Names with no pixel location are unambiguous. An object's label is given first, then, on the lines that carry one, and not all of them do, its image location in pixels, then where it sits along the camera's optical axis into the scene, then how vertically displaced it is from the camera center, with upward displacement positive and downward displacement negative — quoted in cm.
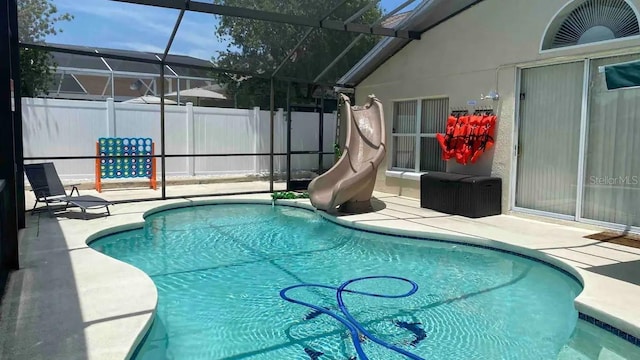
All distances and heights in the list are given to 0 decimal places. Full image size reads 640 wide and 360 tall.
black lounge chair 726 -69
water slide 800 -28
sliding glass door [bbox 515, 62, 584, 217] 695 +25
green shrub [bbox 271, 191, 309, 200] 990 -102
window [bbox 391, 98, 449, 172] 951 +41
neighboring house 1490 +271
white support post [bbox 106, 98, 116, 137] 1152 +75
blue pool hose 338 -146
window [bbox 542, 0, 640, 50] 623 +191
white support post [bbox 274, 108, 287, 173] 1388 +54
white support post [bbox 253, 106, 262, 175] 1348 +36
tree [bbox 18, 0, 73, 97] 819 +219
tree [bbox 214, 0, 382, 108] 999 +237
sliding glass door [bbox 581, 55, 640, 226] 623 +1
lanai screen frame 704 +216
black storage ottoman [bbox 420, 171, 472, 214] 799 -73
